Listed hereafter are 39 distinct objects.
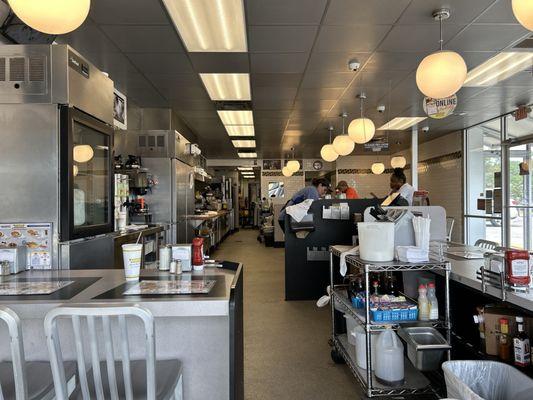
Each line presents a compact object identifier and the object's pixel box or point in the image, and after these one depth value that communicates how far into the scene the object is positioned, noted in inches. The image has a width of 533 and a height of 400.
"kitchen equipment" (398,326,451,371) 90.4
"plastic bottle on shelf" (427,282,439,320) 99.1
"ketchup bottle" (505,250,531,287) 73.0
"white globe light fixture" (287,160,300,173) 483.2
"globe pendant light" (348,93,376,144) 219.3
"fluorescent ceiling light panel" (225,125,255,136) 348.5
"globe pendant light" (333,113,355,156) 251.9
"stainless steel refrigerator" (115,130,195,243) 239.6
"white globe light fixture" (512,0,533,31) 84.7
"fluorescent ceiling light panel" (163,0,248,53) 133.1
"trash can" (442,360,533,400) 65.5
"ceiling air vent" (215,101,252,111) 266.5
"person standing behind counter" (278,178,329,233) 219.9
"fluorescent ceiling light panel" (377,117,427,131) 323.9
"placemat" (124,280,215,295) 68.0
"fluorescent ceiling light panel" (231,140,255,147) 429.4
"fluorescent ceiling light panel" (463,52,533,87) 187.1
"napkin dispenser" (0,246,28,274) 88.0
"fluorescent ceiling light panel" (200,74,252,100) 210.7
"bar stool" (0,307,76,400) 48.7
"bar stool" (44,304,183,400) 49.4
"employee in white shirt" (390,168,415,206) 198.7
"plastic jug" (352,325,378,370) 103.8
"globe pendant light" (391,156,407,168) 406.5
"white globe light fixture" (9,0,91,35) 75.9
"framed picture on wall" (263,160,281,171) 597.9
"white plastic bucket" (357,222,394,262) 99.6
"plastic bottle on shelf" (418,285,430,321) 99.8
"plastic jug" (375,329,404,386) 98.3
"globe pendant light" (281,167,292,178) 500.7
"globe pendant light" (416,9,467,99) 125.3
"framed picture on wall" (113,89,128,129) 199.6
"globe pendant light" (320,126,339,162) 311.3
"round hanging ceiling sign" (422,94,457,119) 197.9
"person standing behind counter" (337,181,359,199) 296.3
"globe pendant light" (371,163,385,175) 424.5
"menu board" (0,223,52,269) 97.7
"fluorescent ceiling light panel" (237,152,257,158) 547.9
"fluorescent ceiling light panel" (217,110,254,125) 291.3
